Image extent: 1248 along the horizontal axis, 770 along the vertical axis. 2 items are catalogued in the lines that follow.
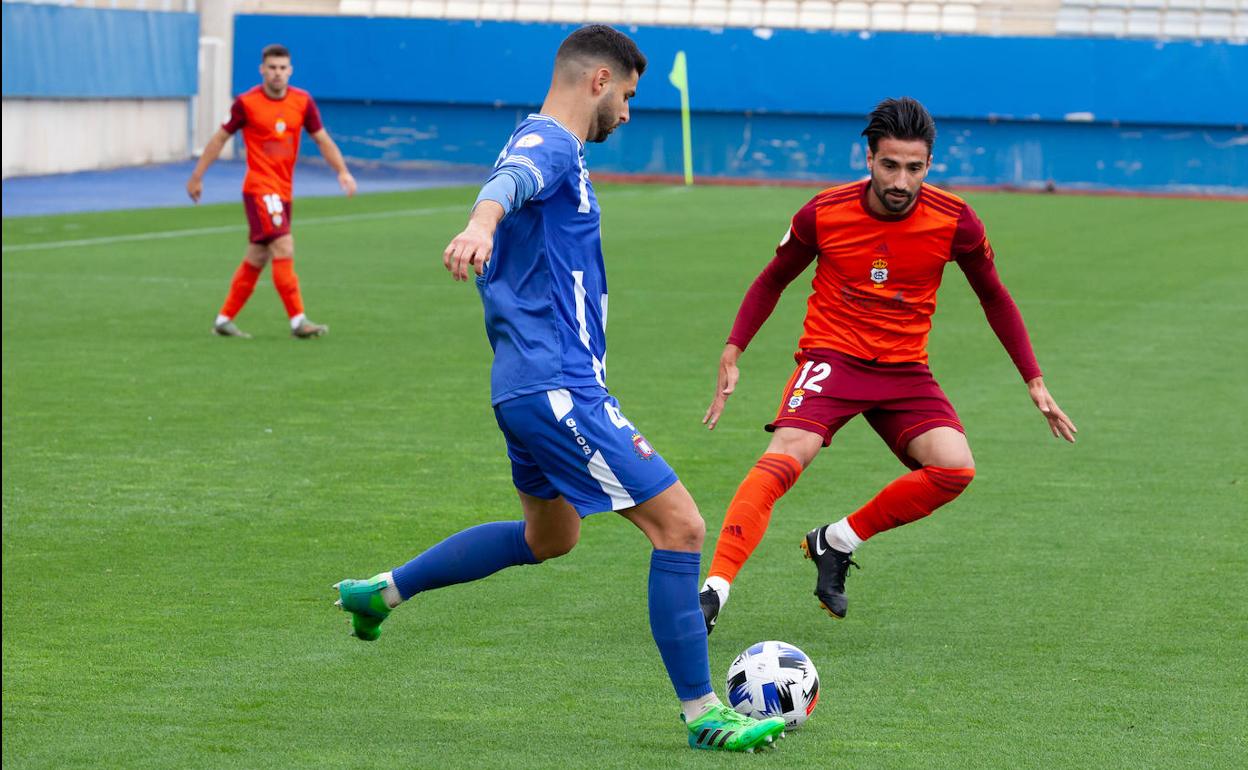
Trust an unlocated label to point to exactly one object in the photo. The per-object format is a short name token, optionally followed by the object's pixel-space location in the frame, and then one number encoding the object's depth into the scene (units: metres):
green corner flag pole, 78.81
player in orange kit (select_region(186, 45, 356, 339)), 26.33
